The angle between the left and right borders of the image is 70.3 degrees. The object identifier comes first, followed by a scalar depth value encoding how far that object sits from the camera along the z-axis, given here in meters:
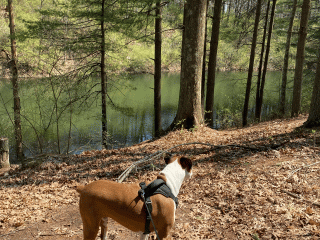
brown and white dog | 2.69
